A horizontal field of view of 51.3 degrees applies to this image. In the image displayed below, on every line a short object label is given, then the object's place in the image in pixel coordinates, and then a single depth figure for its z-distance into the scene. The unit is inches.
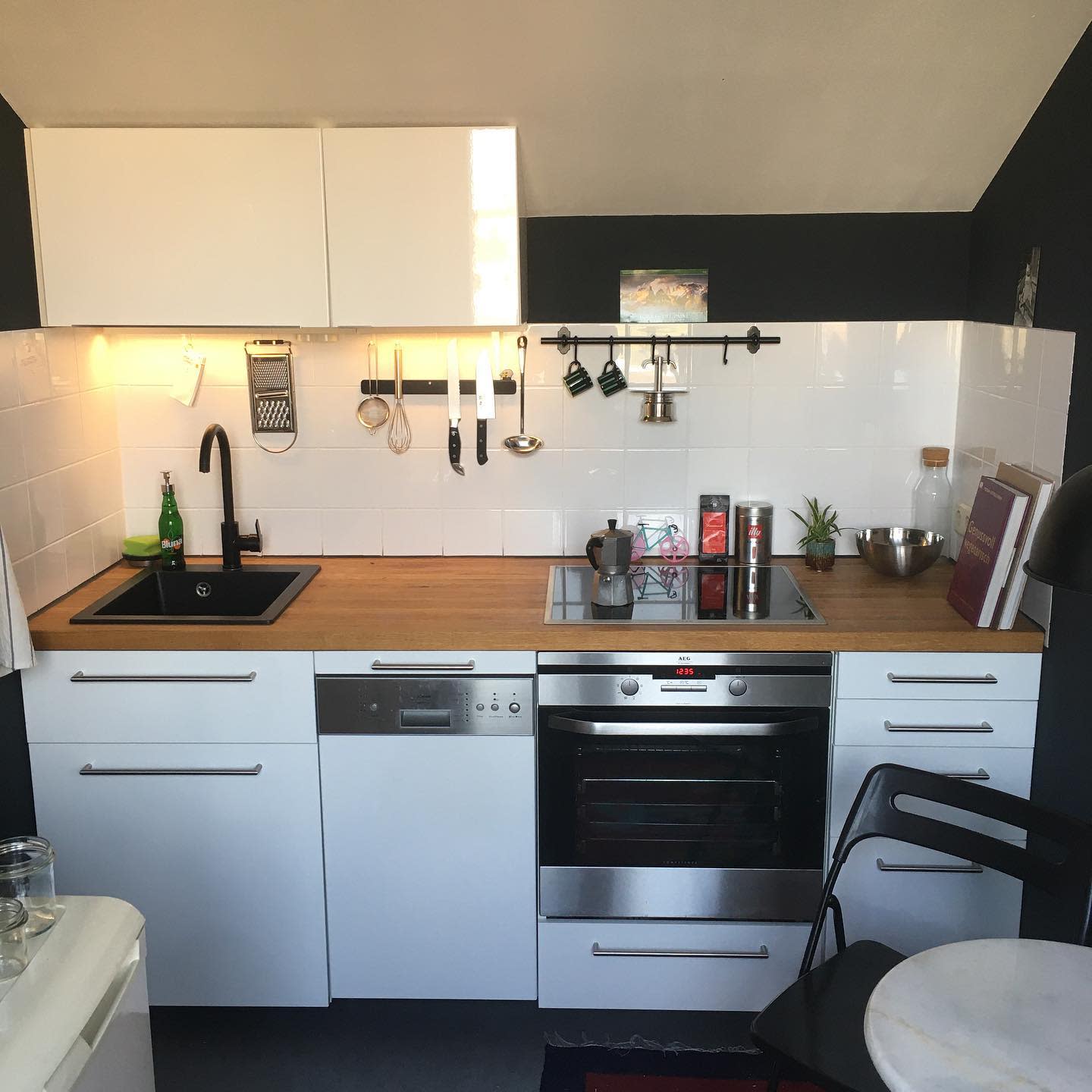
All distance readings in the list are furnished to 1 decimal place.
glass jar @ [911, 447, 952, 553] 122.4
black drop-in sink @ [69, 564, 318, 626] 117.7
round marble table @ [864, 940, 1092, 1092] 55.9
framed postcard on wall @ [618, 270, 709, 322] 119.8
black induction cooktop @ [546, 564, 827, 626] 102.3
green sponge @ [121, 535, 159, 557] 121.0
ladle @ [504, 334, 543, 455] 122.8
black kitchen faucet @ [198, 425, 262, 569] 117.6
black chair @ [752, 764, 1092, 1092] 76.0
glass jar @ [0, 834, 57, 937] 67.0
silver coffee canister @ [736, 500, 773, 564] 119.6
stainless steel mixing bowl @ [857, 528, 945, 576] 112.5
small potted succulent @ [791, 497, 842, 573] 119.0
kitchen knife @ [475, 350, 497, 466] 118.3
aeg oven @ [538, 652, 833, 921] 99.5
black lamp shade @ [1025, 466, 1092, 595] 48.3
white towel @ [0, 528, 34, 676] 91.9
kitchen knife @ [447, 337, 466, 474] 117.9
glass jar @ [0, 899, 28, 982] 63.3
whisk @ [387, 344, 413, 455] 122.8
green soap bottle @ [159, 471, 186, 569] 120.7
